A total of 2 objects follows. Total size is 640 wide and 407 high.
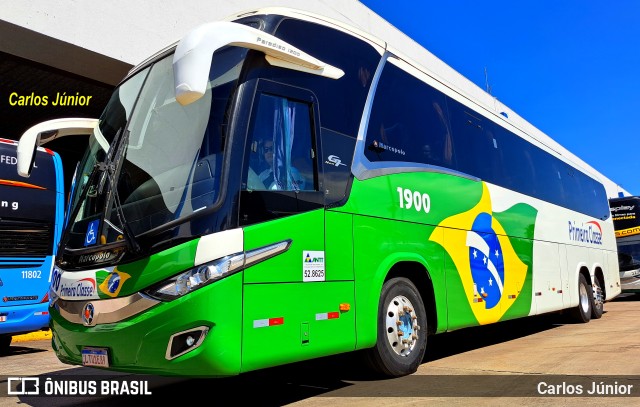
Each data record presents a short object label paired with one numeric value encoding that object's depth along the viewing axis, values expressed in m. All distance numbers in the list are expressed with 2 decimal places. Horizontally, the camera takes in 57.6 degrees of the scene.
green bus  4.13
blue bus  9.43
